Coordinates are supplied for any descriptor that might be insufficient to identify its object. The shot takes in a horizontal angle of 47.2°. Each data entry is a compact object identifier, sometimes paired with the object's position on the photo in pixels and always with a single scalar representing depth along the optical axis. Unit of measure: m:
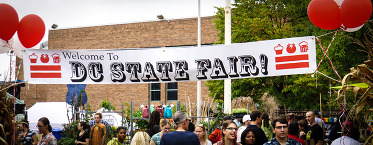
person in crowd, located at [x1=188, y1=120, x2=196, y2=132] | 8.60
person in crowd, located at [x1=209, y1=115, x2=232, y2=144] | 8.82
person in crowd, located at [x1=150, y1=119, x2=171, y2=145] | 7.66
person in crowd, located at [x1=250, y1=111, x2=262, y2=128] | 8.64
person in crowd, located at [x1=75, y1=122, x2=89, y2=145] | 10.65
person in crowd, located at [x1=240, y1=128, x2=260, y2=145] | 6.52
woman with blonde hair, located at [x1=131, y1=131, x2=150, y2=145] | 7.64
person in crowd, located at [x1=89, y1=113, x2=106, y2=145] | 9.48
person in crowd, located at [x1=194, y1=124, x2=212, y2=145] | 7.50
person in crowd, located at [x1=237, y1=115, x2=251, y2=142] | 8.63
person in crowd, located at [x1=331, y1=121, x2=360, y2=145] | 6.46
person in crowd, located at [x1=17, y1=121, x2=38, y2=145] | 9.43
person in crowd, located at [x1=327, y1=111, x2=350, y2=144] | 8.37
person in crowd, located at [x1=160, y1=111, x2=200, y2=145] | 5.80
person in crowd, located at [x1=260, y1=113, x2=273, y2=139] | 10.02
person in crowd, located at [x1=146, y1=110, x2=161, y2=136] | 9.94
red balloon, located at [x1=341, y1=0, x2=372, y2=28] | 6.57
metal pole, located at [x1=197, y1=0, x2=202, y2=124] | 16.64
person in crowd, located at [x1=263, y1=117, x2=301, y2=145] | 5.95
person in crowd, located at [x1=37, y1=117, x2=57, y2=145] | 8.27
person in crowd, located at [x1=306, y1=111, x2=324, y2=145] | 9.34
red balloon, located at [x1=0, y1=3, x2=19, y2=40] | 7.46
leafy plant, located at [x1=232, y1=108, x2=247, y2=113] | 15.46
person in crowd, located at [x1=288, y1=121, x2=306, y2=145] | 8.06
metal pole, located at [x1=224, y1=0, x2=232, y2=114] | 15.07
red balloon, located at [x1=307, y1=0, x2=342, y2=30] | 6.80
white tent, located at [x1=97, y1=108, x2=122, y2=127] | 19.70
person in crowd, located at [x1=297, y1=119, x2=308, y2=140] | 9.57
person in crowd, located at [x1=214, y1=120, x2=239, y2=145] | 6.80
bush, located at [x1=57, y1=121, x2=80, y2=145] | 12.43
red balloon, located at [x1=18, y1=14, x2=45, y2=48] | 7.89
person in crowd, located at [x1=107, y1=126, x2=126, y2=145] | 9.36
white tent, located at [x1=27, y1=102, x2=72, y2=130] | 20.19
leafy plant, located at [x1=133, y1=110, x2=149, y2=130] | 16.48
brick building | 35.78
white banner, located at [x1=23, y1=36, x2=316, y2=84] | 8.55
